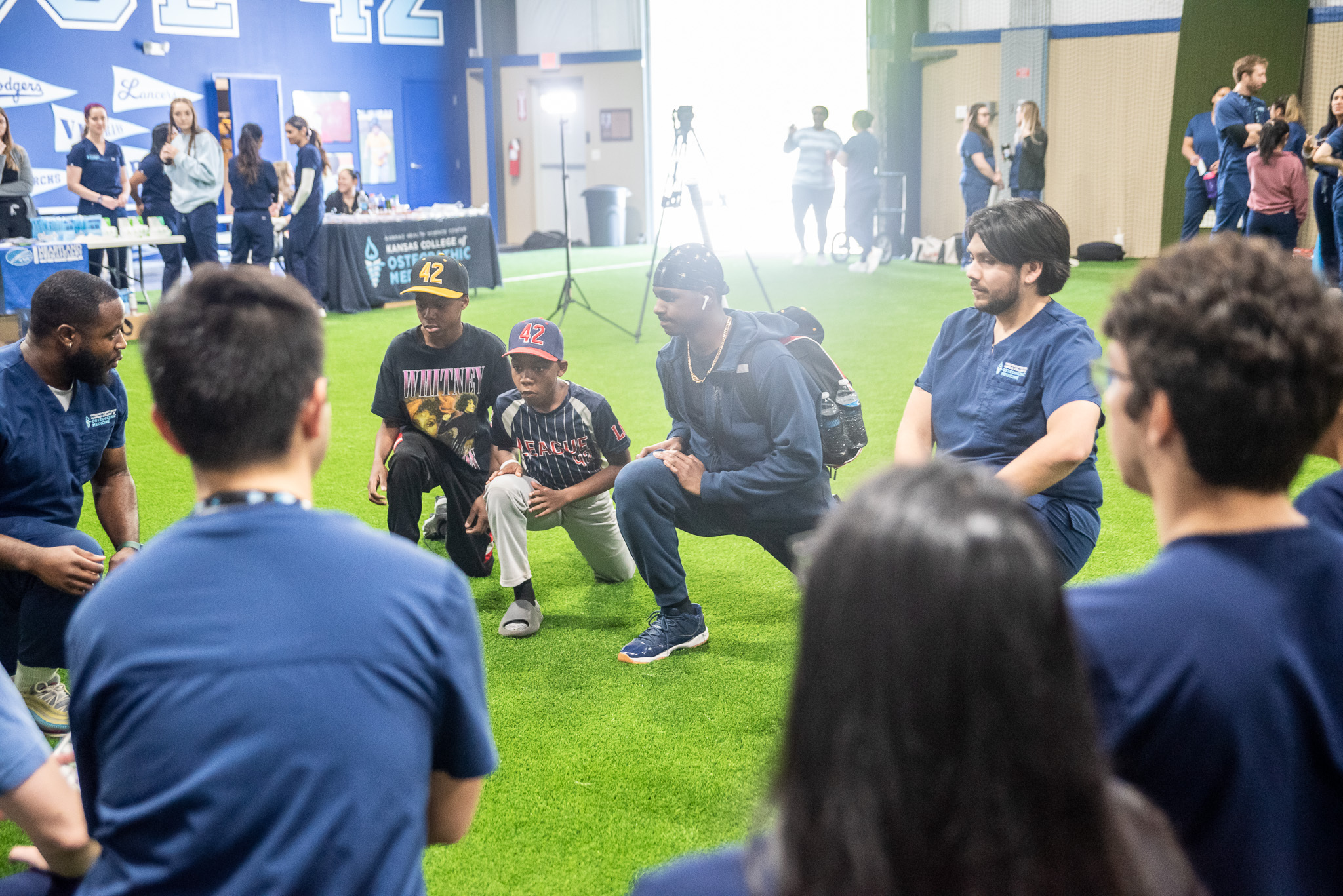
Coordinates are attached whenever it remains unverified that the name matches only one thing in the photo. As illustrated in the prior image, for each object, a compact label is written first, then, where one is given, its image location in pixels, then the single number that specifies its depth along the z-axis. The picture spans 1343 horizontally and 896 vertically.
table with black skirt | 10.52
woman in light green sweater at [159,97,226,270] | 9.33
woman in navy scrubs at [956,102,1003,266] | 12.14
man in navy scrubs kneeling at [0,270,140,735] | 2.80
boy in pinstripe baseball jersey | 3.62
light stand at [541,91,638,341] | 8.68
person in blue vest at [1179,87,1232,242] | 11.02
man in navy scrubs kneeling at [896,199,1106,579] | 2.78
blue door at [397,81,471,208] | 17.75
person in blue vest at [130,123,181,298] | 9.93
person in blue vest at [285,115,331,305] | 9.80
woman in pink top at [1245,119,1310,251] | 8.48
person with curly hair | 1.05
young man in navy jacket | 3.31
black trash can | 17.88
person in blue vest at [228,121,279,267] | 9.45
